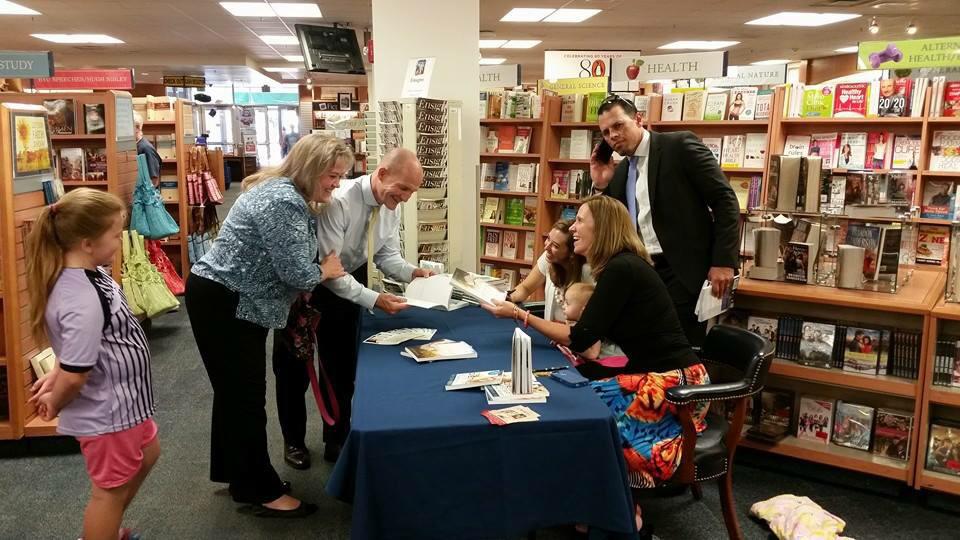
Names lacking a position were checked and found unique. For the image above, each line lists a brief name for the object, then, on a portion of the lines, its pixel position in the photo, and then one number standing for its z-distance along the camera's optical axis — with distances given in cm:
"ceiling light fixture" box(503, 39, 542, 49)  1291
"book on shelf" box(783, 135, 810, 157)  567
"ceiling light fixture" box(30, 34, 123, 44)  1237
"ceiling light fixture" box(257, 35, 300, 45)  1233
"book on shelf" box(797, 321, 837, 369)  335
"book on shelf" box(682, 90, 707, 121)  583
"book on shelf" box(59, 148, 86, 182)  552
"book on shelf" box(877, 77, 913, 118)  528
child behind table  279
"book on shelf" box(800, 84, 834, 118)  543
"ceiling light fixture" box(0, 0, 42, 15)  949
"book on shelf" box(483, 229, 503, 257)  712
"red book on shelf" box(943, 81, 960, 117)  515
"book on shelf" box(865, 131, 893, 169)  548
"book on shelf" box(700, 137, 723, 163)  590
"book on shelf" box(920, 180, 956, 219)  549
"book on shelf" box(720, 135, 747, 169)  581
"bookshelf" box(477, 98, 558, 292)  659
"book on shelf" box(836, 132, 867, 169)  552
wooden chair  242
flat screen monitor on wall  970
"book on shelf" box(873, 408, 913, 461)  324
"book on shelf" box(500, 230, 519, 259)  704
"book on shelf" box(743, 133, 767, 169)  571
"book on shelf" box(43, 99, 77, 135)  517
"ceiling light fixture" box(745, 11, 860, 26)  990
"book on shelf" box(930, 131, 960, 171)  534
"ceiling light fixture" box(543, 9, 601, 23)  991
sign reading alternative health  557
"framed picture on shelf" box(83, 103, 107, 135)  525
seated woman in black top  246
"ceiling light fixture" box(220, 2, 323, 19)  944
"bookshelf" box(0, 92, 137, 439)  347
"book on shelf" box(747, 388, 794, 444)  348
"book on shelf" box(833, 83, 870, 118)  536
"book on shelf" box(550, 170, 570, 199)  652
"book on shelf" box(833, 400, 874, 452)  333
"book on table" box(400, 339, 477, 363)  252
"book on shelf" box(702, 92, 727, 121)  575
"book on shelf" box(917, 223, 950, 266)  555
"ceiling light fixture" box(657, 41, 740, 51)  1302
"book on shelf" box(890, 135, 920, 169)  542
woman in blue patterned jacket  260
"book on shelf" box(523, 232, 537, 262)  691
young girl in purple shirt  220
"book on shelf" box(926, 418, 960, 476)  312
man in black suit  328
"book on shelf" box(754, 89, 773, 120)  556
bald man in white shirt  298
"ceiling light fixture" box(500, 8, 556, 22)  983
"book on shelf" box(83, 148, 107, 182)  561
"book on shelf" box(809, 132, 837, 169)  559
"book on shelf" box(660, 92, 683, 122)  593
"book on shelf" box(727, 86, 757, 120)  562
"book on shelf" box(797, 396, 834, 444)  342
